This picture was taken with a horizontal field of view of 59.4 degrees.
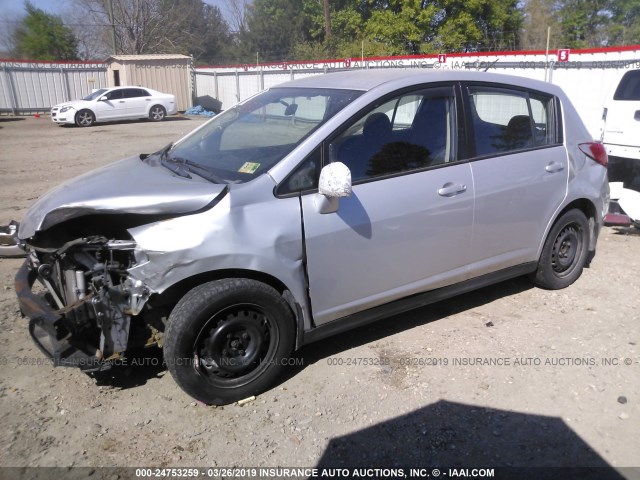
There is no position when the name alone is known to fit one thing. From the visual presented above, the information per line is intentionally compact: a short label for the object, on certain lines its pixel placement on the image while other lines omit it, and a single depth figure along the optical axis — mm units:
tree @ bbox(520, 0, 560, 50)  39844
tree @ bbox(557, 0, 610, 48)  36719
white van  7430
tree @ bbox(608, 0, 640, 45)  34281
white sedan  22453
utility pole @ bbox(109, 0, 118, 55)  33788
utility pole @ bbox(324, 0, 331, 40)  38781
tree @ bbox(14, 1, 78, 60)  43594
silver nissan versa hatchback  3113
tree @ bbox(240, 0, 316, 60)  49906
